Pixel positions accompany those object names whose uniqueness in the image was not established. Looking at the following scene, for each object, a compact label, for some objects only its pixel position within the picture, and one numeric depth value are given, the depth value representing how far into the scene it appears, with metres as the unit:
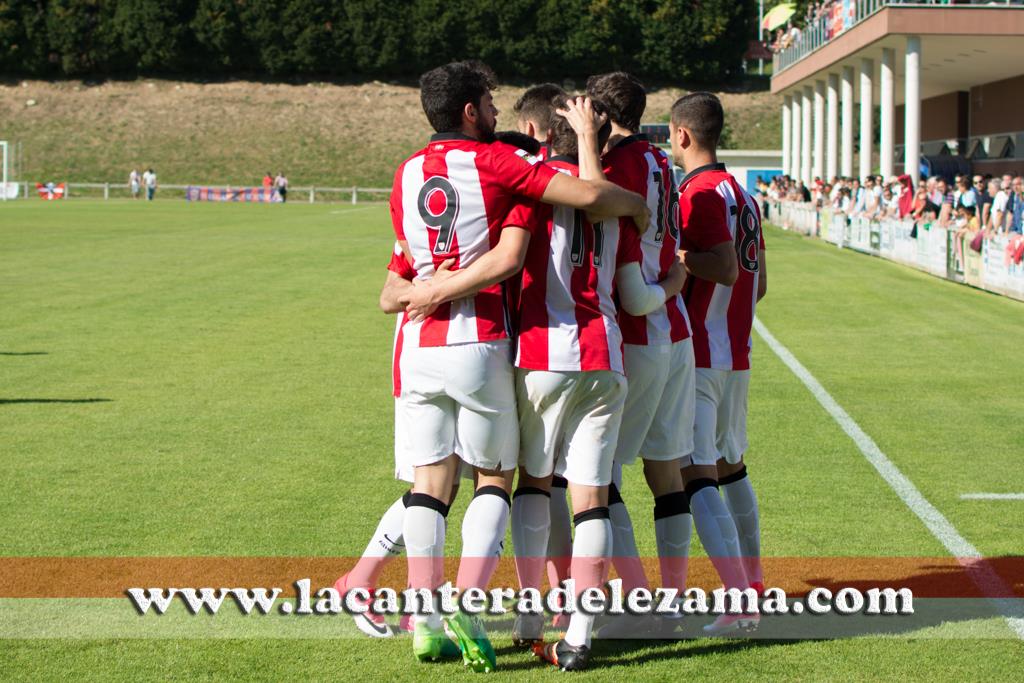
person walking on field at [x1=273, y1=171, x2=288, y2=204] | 67.00
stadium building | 33.22
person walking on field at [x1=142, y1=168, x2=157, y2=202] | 66.72
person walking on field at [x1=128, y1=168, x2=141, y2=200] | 68.38
